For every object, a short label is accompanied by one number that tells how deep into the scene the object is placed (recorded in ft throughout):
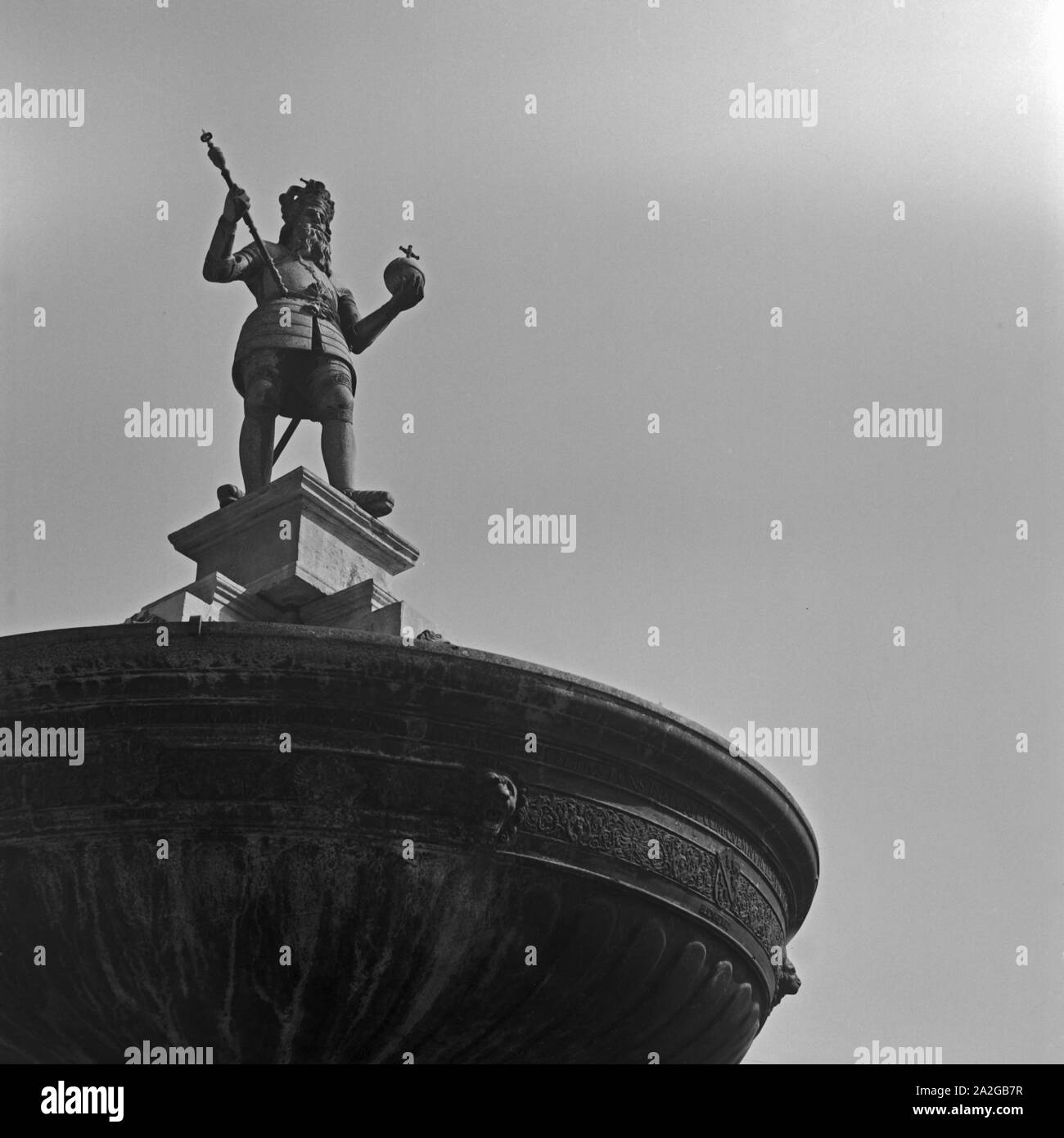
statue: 36.35
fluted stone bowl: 27.07
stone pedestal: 33.04
